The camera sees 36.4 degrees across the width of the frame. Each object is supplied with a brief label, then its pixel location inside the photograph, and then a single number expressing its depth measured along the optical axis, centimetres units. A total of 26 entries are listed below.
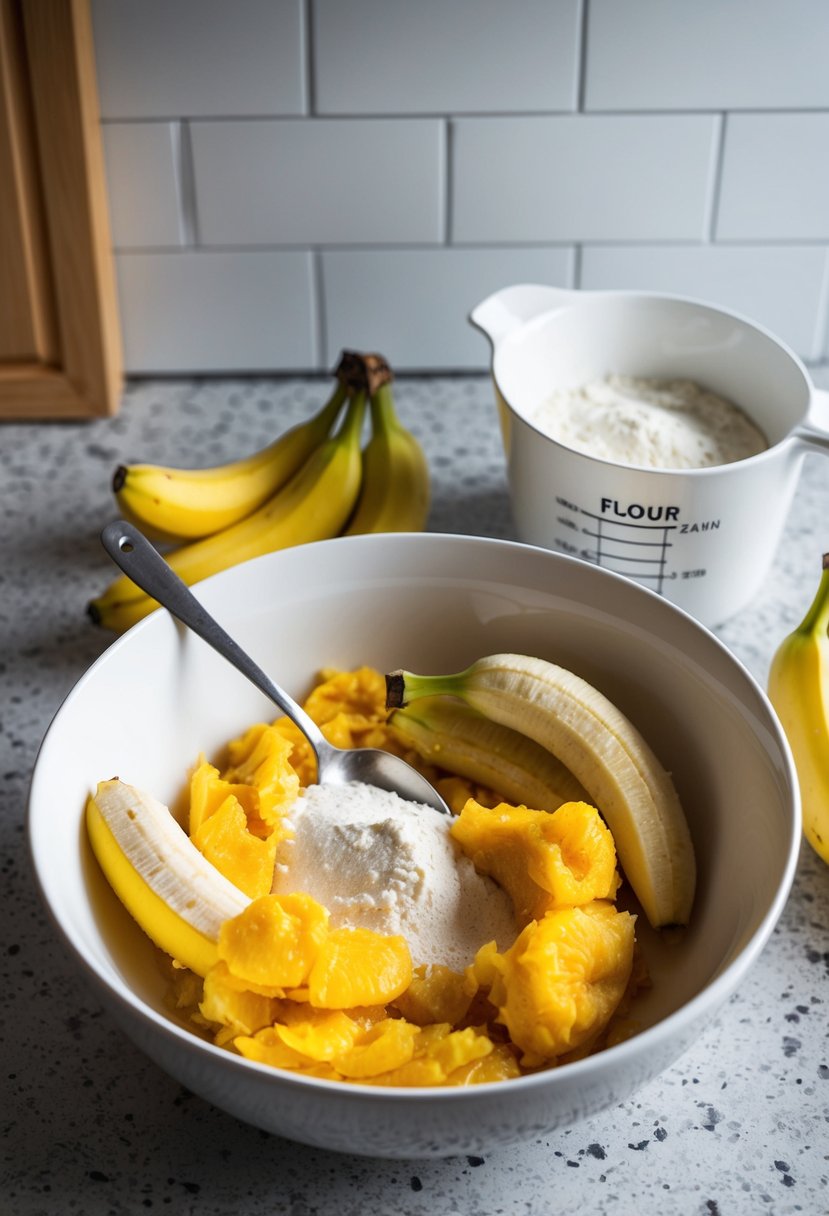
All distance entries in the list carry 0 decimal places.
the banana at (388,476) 99
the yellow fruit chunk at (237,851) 71
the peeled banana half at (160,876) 65
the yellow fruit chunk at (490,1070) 60
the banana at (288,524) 96
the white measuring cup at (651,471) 88
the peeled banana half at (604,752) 73
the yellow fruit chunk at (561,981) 61
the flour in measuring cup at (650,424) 94
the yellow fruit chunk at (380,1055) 60
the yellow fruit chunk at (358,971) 62
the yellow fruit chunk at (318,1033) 60
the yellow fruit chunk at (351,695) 85
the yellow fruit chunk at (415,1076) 58
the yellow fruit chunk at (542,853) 68
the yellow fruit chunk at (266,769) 76
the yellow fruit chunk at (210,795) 75
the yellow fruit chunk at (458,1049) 60
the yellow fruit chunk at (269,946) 61
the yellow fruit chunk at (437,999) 65
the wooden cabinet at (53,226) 105
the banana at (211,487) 96
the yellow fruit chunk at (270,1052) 60
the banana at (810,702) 79
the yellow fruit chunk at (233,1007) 62
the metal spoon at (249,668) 79
